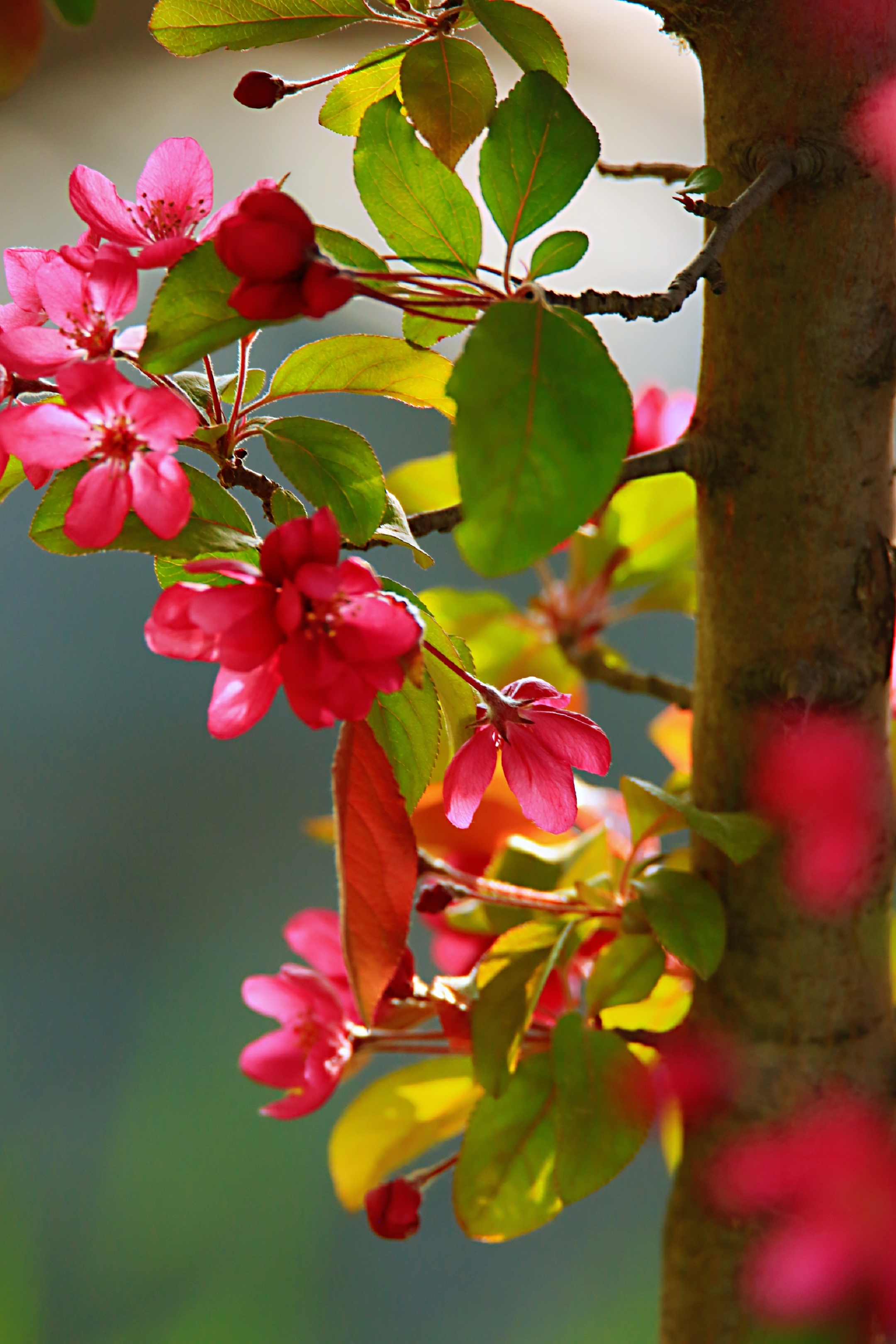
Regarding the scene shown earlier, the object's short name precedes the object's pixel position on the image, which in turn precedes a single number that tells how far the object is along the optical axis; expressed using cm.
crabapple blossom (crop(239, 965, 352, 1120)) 244
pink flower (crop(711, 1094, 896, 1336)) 243
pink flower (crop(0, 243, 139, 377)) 228
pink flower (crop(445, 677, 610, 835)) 231
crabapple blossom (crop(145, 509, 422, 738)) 226
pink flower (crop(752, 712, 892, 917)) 240
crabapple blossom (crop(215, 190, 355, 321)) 225
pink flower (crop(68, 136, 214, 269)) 230
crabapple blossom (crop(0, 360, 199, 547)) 226
